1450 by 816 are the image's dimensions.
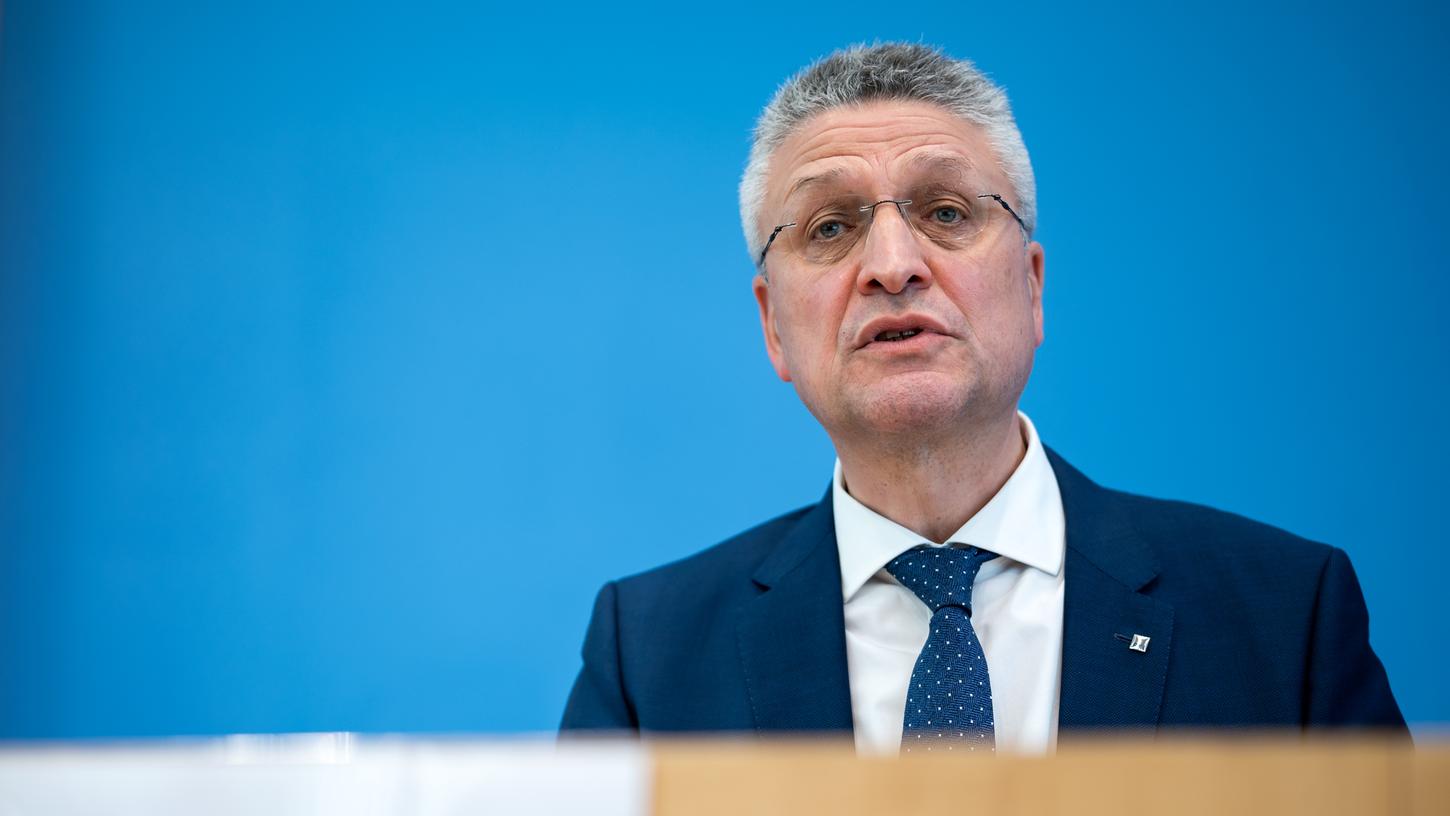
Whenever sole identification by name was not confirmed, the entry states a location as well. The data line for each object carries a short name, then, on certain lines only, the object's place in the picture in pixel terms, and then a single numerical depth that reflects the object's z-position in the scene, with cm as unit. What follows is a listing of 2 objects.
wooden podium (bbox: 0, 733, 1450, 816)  114
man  186
